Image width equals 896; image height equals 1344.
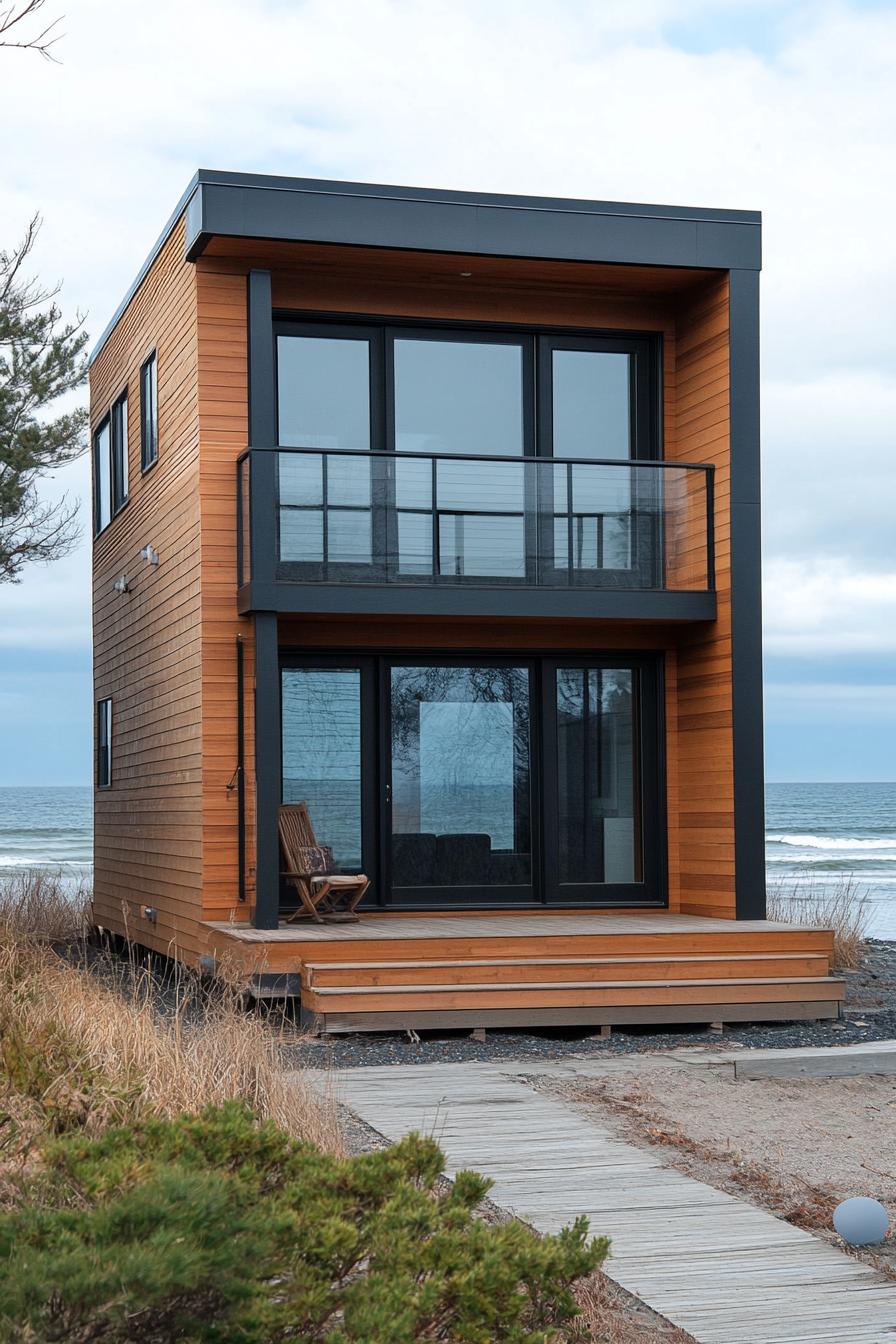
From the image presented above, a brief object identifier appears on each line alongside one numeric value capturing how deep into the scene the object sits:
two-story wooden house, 11.41
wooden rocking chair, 11.47
